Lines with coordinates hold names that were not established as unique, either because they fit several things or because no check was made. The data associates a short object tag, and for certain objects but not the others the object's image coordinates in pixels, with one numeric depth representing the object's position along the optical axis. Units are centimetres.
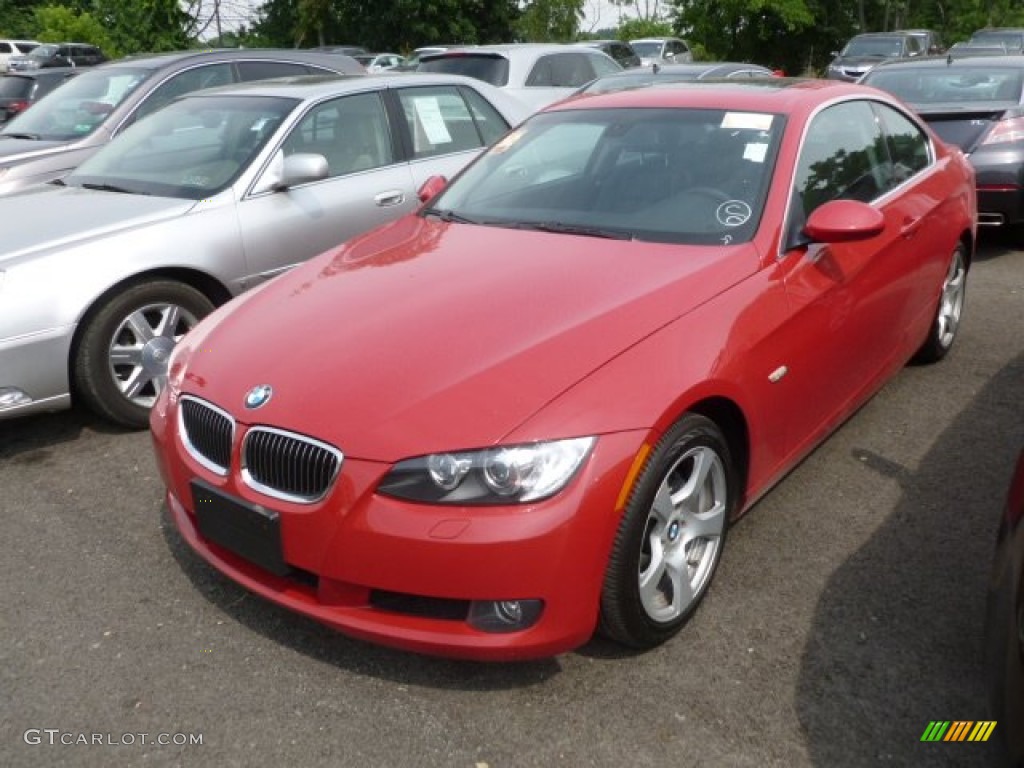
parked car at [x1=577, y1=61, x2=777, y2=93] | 1128
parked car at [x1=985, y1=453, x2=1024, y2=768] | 195
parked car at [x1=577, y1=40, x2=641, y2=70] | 1784
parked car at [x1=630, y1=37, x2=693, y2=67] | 2369
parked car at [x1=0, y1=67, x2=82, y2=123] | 1316
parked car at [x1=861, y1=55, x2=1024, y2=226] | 719
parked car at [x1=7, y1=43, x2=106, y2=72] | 2884
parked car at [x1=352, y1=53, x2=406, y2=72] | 2513
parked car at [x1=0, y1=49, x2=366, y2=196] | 720
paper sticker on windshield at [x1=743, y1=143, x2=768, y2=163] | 354
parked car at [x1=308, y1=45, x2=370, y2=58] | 2557
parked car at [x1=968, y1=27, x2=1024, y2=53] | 2634
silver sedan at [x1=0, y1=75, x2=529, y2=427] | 425
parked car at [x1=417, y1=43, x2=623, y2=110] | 1191
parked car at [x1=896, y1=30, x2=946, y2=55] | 2609
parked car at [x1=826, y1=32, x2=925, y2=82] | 2312
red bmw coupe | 243
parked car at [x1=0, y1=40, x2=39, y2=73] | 3401
